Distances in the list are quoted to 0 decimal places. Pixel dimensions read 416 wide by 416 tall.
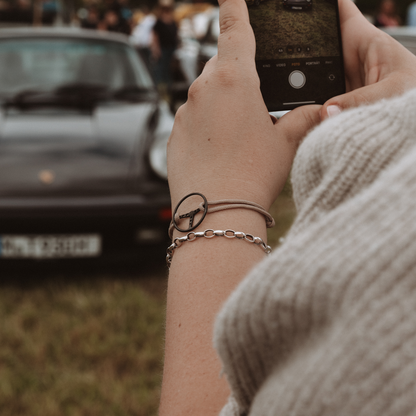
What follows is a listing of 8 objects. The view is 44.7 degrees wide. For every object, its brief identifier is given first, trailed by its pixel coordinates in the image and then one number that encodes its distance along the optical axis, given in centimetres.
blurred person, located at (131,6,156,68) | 1111
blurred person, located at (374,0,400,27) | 908
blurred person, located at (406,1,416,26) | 728
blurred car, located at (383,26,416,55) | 383
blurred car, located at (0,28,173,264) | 278
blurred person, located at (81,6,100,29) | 1176
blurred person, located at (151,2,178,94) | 921
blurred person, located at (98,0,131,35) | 1102
